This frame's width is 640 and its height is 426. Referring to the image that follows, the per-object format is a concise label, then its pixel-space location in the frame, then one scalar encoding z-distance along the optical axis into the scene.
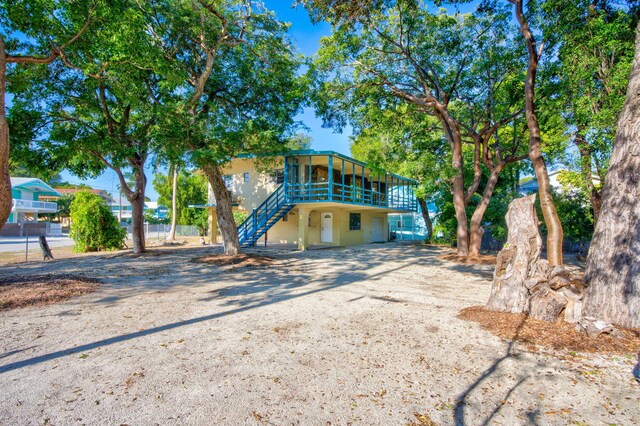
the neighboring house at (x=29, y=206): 34.12
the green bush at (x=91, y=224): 16.94
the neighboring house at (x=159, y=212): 60.32
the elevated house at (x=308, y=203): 16.86
